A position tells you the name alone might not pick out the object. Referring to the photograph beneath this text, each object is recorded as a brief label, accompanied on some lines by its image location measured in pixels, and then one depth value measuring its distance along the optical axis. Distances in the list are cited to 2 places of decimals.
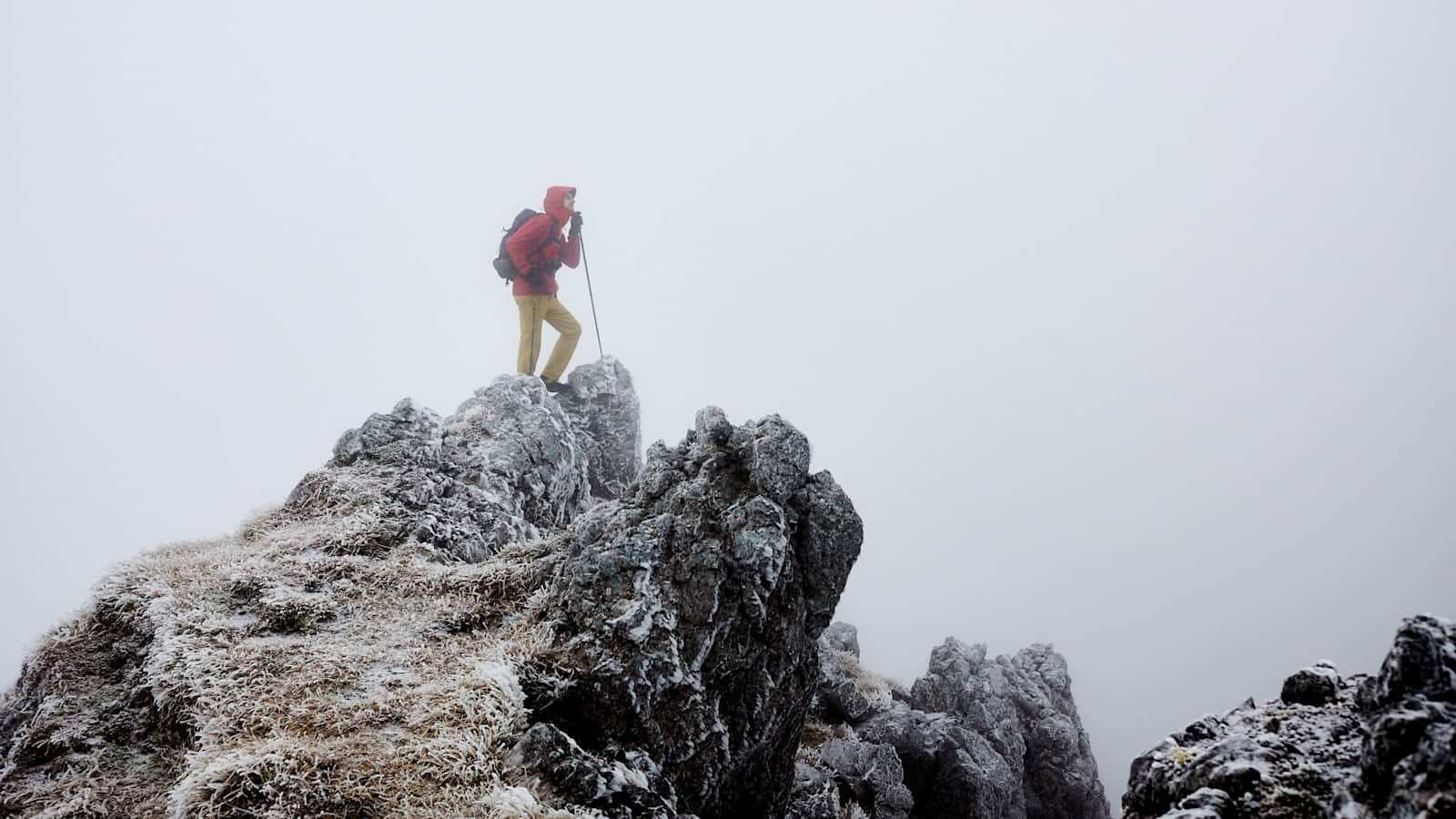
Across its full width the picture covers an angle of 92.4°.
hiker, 24.12
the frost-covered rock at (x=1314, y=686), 7.44
